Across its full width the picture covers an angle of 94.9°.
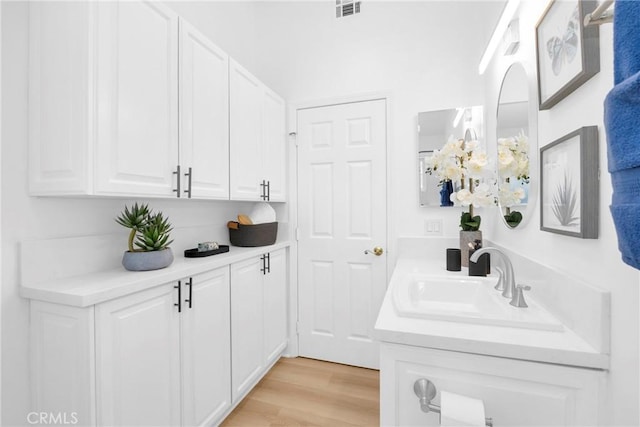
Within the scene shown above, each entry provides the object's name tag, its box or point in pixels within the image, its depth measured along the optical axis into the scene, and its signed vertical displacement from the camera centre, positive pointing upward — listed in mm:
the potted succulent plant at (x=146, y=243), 1372 -141
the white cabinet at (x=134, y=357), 1071 -601
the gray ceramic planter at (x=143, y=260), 1370 -221
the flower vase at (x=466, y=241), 1722 -162
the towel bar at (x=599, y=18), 548 +378
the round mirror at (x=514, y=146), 1303 +323
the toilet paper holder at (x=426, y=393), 797 -504
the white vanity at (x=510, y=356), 754 -397
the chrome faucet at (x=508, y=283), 1084 -281
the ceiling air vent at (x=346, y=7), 2451 +1733
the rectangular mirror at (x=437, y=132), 2100 +600
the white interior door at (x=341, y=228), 2365 -121
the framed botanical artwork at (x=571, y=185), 812 +90
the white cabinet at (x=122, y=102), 1116 +489
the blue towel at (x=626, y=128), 419 +126
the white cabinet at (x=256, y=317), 1846 -738
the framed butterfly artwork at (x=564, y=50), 813 +512
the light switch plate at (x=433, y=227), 2219 -104
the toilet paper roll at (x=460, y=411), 728 -507
